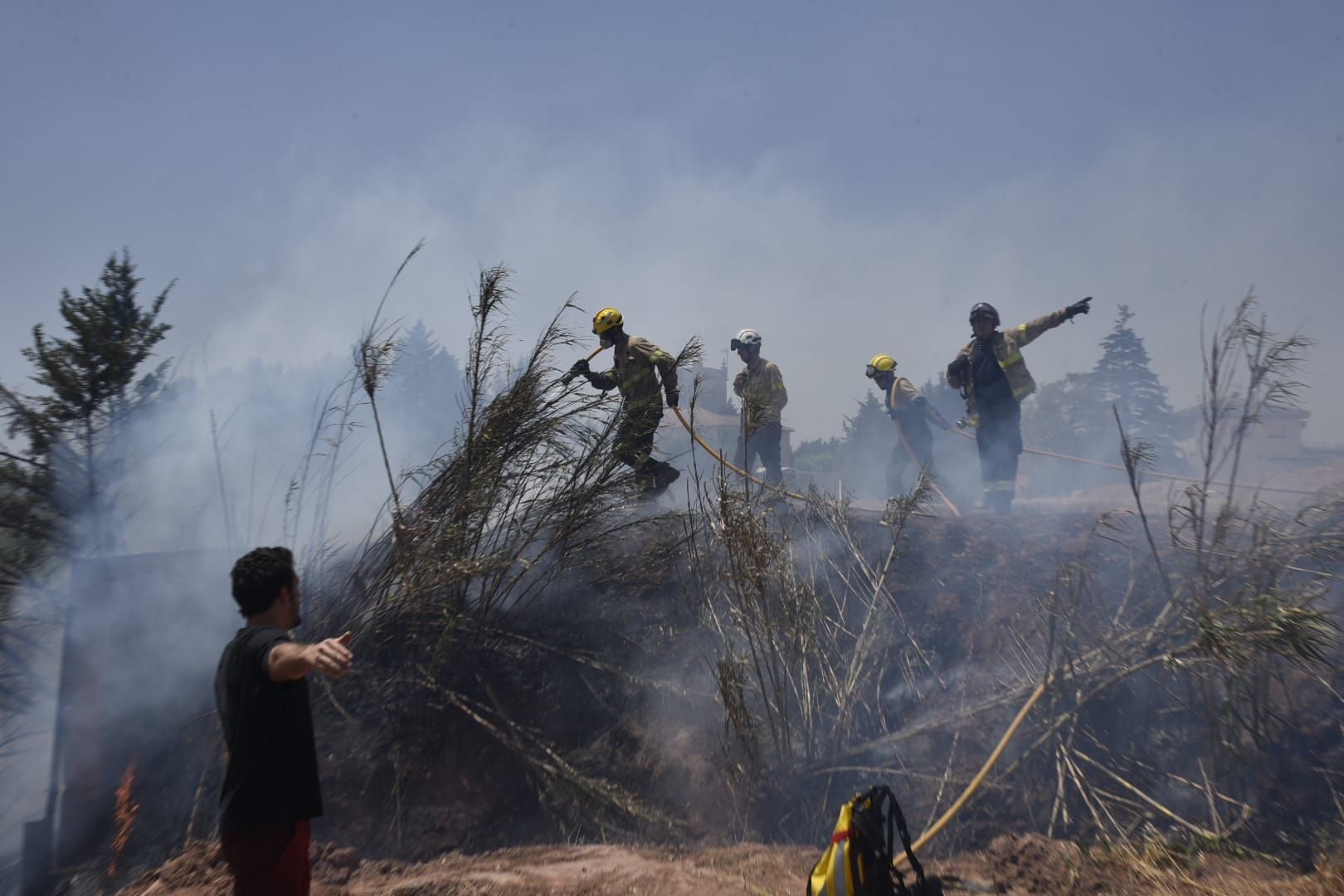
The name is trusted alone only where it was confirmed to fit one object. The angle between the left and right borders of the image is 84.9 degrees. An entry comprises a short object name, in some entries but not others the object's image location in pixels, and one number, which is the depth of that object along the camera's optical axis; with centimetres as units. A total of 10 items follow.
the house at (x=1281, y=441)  2359
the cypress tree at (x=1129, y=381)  2938
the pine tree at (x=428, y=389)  2689
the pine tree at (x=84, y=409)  908
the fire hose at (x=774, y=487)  485
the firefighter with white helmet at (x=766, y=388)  812
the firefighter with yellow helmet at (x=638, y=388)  576
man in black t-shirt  240
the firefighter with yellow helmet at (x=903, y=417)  866
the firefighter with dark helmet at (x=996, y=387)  779
